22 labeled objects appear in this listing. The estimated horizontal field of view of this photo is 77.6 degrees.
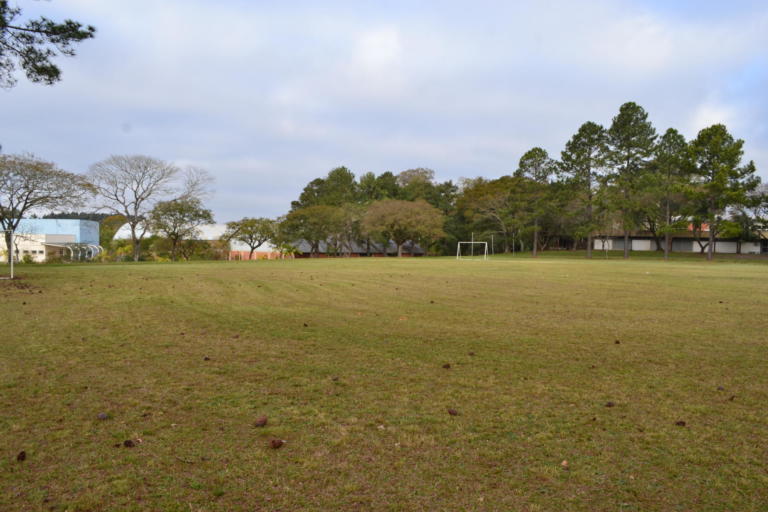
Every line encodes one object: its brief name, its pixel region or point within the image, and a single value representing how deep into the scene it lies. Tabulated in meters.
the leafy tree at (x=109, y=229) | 51.14
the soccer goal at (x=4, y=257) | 18.56
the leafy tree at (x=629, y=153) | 55.97
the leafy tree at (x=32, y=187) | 32.09
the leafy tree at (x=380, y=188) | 83.69
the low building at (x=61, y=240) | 49.12
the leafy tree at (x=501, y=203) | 64.81
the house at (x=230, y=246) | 61.38
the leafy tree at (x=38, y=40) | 10.53
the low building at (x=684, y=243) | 71.12
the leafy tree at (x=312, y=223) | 68.00
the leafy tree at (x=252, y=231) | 61.22
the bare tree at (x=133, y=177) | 45.41
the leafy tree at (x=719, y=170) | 48.66
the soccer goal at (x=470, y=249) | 76.56
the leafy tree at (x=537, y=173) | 63.16
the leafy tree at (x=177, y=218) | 50.06
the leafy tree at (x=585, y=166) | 58.25
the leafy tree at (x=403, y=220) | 64.69
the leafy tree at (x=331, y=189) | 81.66
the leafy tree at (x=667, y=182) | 53.03
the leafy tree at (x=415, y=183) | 80.56
